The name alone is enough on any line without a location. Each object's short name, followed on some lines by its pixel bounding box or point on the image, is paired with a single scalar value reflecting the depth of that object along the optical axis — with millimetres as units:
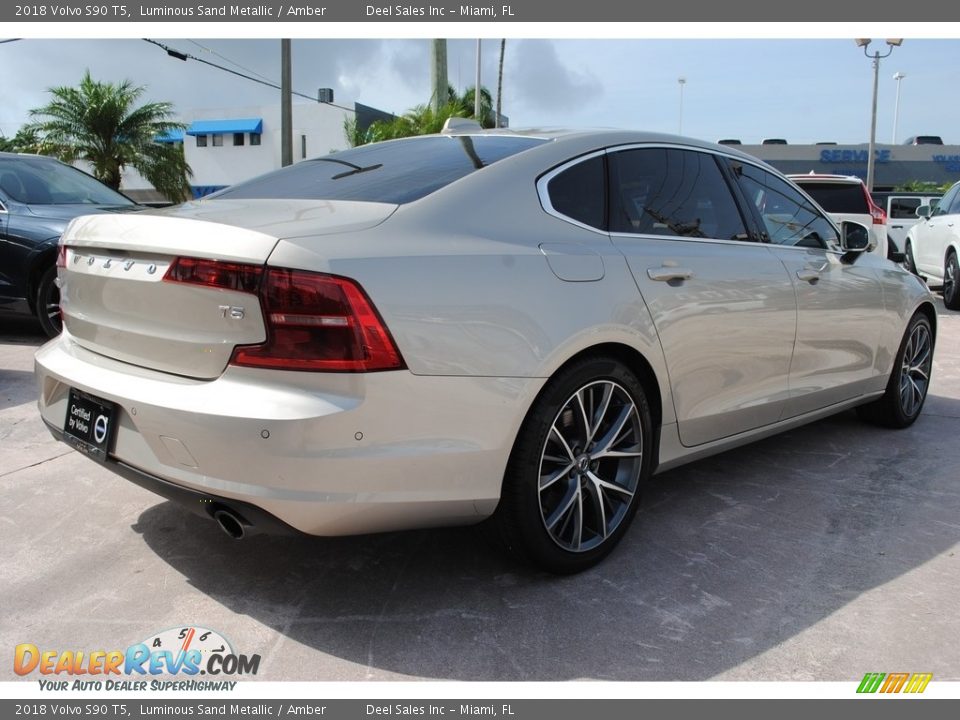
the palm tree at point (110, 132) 28297
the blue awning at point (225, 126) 44344
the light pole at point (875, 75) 21505
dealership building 48656
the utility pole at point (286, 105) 16750
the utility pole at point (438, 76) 16531
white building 44312
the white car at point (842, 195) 10812
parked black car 7027
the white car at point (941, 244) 10852
